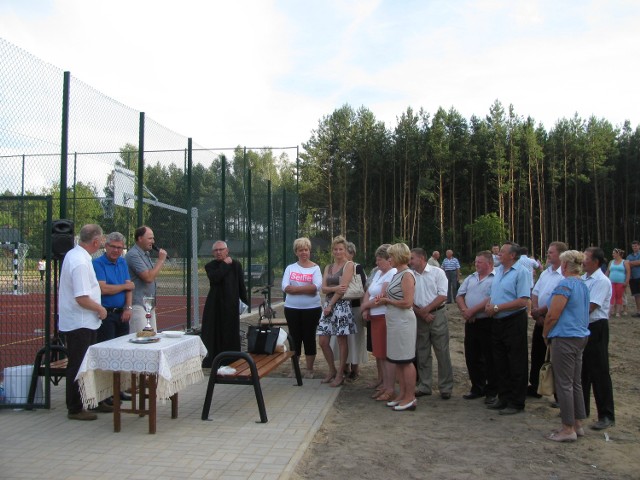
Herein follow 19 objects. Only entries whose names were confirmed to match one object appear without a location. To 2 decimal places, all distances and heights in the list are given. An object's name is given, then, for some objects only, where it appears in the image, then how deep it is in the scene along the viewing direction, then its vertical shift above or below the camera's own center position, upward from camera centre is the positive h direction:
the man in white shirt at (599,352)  5.13 -0.83
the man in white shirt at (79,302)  4.90 -0.33
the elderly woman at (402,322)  5.61 -0.60
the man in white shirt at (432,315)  6.21 -0.60
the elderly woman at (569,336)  4.70 -0.62
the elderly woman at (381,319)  6.11 -0.62
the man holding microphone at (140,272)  5.95 -0.10
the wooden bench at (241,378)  5.15 -1.04
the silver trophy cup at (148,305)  5.12 -0.39
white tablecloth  4.58 -0.81
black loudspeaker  5.32 +0.23
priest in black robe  6.49 -0.53
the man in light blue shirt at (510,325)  5.56 -0.64
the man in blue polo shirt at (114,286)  5.46 -0.22
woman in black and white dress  6.54 -0.52
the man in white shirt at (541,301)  5.99 -0.45
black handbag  6.29 -0.87
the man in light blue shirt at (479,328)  6.11 -0.74
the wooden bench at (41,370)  5.38 -0.99
